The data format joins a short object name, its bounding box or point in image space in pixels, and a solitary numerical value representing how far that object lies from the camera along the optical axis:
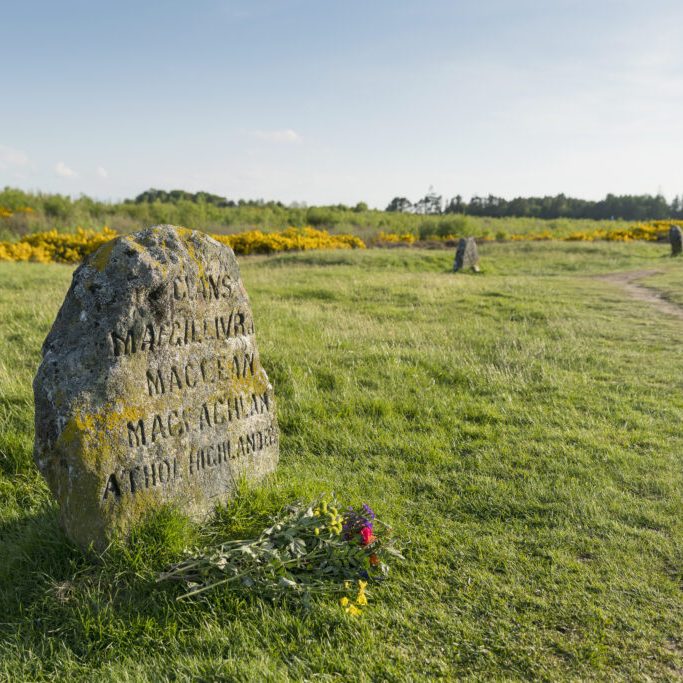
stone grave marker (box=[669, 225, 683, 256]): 27.41
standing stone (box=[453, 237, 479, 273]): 22.09
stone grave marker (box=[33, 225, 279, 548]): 3.57
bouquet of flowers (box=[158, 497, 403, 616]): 3.49
